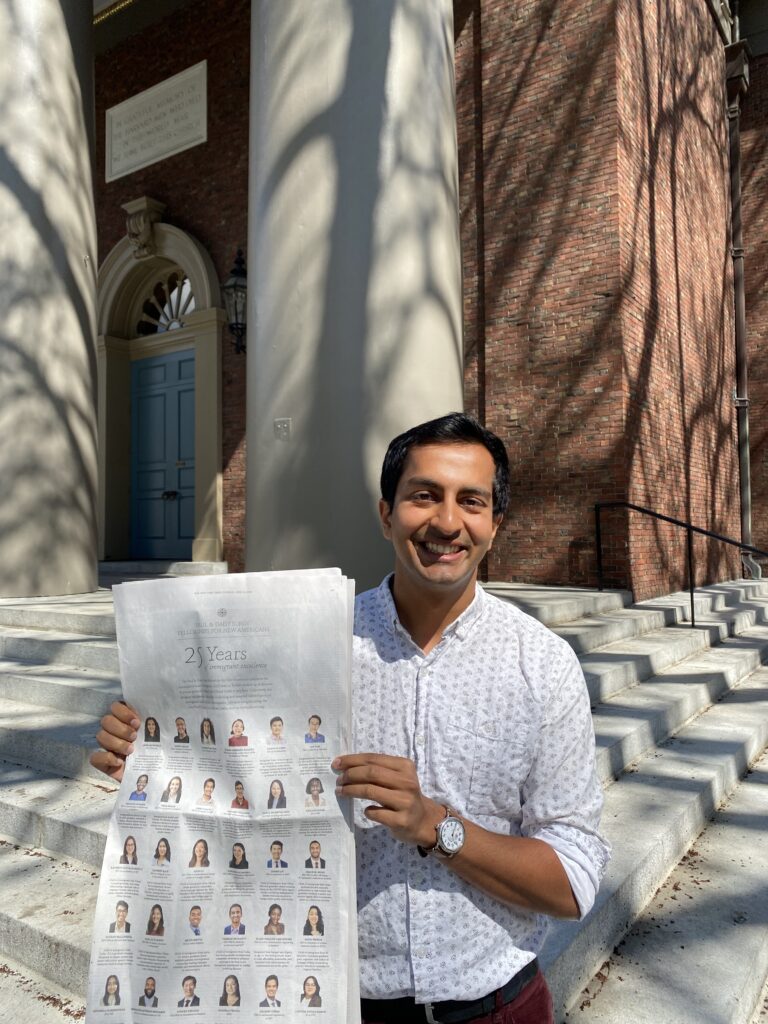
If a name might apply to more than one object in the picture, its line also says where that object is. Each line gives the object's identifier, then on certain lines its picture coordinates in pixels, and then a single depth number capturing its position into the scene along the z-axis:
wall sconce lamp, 9.41
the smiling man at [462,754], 1.21
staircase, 2.32
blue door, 11.15
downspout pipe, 11.97
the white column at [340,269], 4.07
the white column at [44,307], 6.81
